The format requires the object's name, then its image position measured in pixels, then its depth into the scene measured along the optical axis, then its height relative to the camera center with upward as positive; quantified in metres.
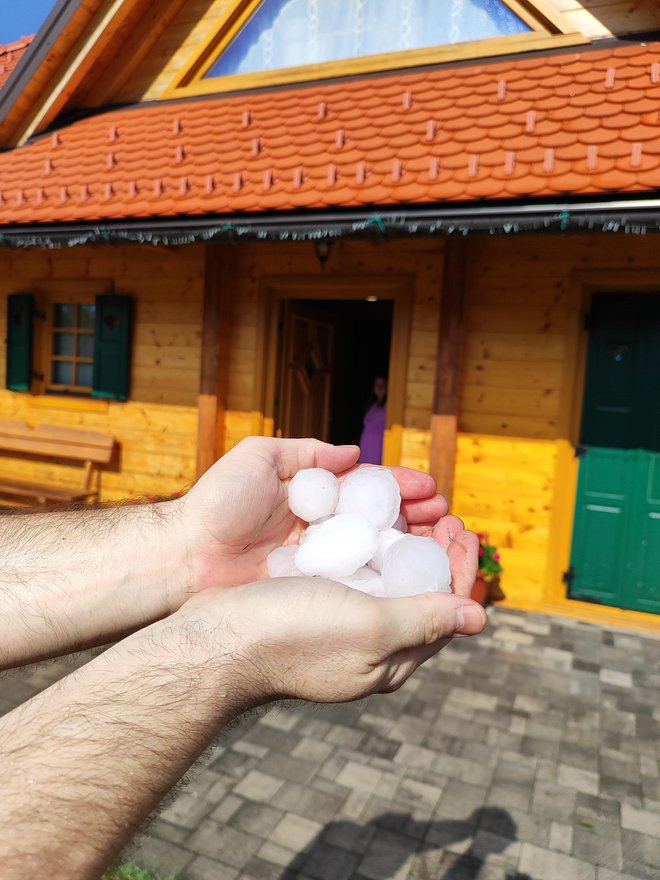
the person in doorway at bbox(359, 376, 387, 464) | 7.09 -0.49
